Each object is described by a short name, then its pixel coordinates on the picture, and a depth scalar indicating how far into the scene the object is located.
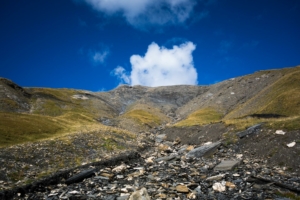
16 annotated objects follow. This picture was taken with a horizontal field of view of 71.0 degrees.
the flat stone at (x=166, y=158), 33.01
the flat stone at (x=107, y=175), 24.80
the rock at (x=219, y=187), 18.79
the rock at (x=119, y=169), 27.45
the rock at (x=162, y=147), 45.75
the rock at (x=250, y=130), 36.81
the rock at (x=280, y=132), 31.16
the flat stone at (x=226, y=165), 25.06
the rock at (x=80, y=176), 24.29
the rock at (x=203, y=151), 34.45
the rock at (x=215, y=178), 21.52
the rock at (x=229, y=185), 19.13
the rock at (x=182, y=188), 18.77
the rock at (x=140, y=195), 15.72
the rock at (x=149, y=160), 32.51
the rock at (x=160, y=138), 61.39
